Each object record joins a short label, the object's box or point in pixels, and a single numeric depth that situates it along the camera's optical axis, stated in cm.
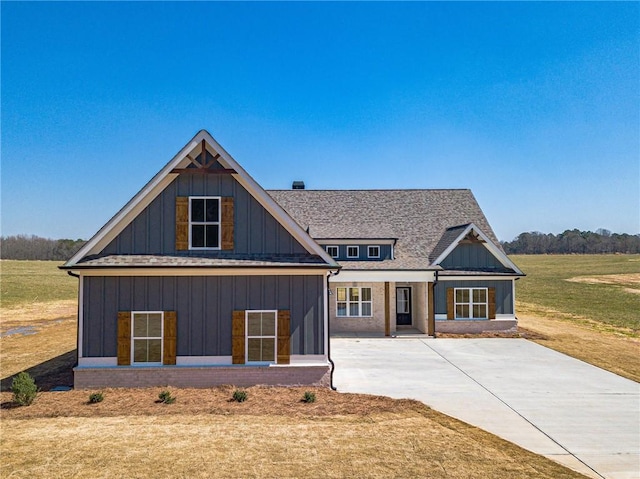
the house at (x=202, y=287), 1266
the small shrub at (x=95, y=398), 1152
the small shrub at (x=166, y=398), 1147
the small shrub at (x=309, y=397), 1155
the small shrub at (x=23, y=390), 1116
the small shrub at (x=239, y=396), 1166
